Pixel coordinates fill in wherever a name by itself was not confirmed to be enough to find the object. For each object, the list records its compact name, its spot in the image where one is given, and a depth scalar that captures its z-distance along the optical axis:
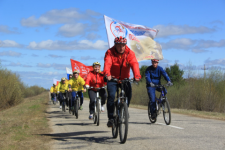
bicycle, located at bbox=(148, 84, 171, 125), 10.33
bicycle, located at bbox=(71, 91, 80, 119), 14.43
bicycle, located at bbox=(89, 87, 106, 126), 11.20
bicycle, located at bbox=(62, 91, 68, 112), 18.39
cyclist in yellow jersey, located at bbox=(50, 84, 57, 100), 30.48
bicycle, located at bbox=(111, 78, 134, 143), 6.81
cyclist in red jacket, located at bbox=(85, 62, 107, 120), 12.00
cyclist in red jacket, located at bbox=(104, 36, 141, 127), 7.30
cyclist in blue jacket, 10.59
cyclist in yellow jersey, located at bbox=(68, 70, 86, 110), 14.91
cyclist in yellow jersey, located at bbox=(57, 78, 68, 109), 18.61
